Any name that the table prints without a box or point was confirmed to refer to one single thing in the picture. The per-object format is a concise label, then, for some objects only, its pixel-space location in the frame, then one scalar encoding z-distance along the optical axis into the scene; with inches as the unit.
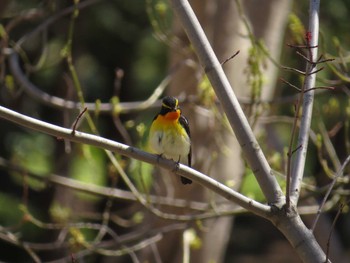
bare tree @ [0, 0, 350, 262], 242.1
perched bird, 351.3
